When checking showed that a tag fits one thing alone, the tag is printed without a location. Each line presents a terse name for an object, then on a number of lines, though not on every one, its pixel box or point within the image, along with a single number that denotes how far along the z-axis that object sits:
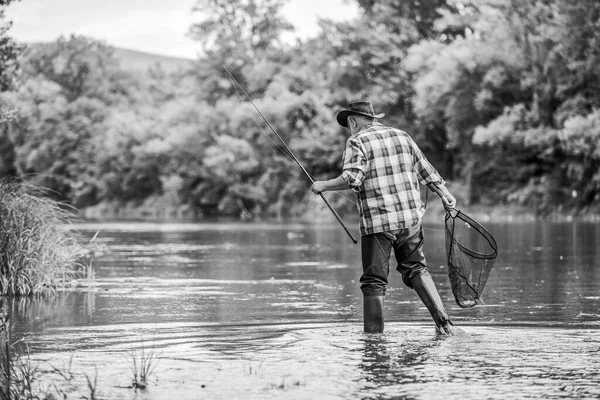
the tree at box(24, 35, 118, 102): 91.50
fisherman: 8.90
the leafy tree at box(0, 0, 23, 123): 16.02
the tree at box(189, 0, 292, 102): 75.06
